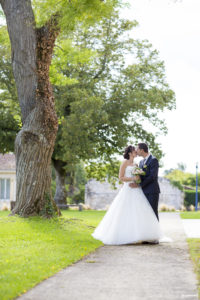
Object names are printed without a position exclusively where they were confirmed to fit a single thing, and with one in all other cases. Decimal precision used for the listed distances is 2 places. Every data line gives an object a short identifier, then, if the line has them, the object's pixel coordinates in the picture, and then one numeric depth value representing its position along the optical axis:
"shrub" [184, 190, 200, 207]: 54.28
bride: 10.39
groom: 11.02
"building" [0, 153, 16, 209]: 46.19
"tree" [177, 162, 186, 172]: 158.75
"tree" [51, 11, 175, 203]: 28.06
